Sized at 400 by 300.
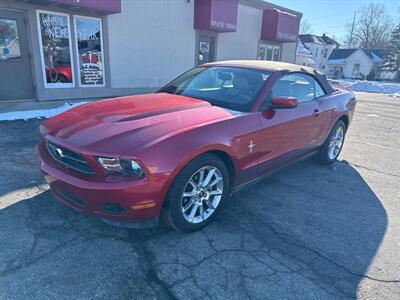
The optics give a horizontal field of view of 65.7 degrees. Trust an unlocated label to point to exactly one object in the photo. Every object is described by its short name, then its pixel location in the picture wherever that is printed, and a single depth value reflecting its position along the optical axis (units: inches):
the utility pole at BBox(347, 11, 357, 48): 2827.3
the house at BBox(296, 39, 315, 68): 1047.6
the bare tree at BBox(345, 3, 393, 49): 2711.6
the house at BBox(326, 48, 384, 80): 2076.8
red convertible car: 97.6
